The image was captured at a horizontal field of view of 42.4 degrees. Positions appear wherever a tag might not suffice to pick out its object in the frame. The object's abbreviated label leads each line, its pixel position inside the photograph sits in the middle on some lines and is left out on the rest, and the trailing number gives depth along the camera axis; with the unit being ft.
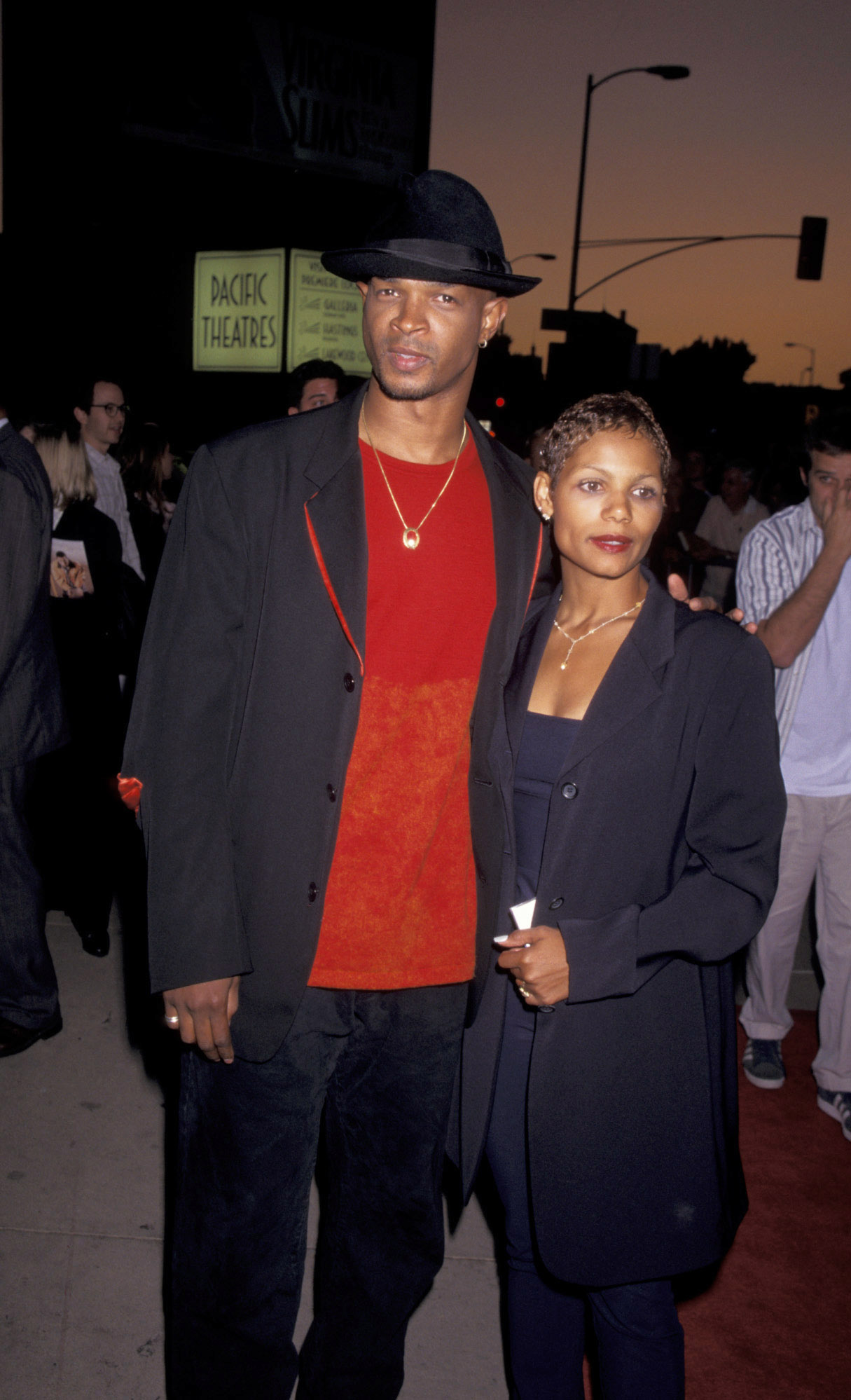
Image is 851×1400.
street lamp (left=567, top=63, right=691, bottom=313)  66.08
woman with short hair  6.46
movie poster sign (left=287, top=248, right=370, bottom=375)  44.27
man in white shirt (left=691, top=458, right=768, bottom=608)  34.68
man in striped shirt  12.25
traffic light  65.41
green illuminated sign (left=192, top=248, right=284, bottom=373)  45.34
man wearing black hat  6.46
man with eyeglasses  20.65
